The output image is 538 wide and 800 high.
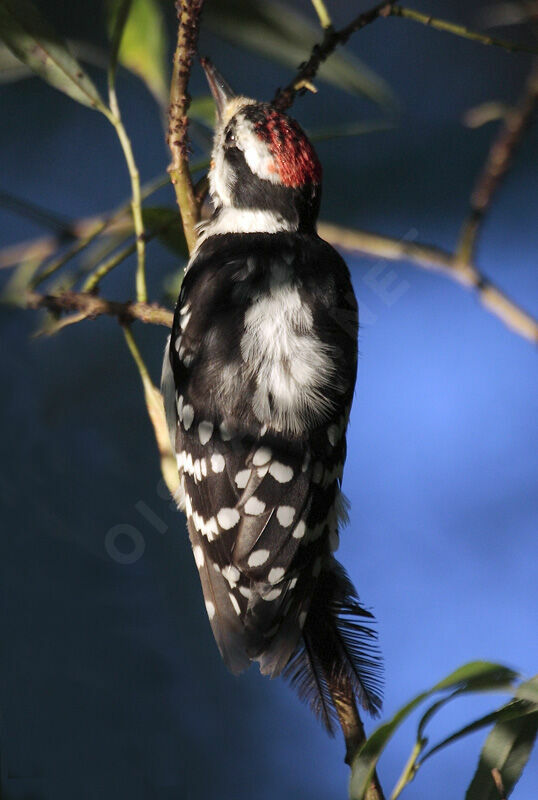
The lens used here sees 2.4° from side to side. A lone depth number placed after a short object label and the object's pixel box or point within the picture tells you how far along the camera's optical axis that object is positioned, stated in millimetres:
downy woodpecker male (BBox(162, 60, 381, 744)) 2881
